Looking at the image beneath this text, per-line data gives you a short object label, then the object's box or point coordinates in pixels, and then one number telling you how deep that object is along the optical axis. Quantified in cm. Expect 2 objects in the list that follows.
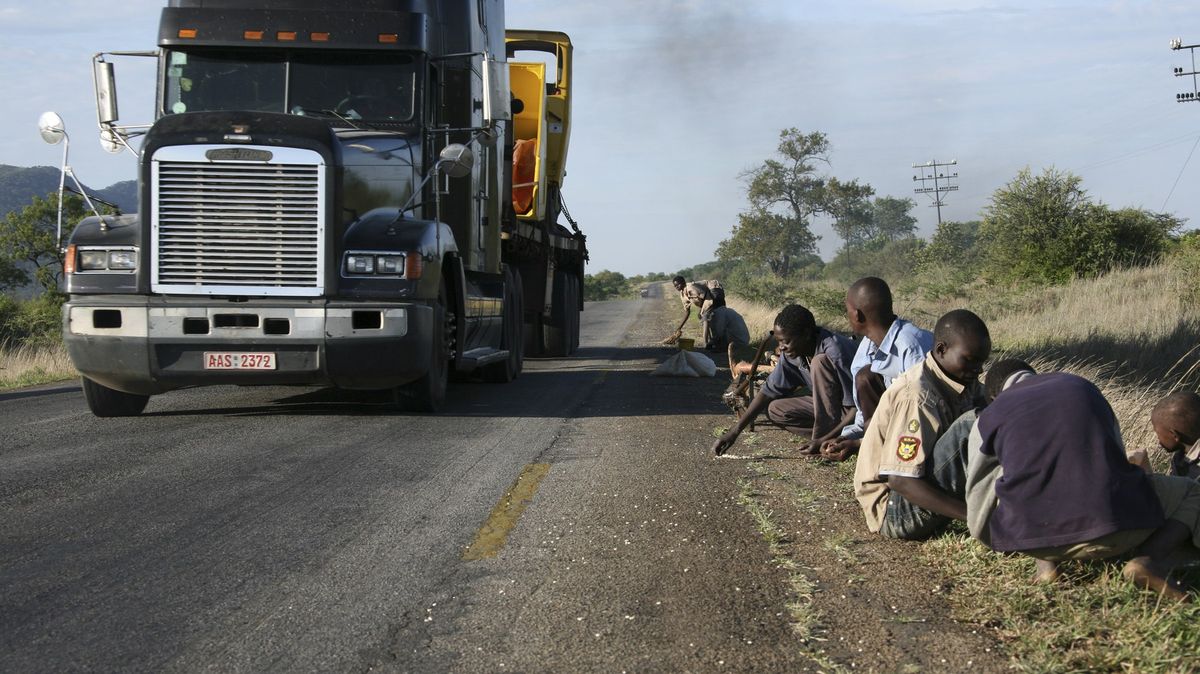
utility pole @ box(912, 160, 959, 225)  7956
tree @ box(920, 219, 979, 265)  6178
